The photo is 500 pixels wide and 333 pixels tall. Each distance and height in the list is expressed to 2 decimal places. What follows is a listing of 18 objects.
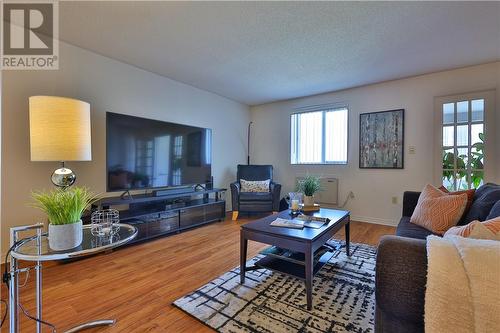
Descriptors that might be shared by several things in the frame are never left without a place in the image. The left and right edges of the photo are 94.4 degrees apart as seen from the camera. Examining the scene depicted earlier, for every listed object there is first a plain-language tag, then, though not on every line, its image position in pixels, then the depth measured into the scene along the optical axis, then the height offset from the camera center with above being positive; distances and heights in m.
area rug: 1.38 -0.94
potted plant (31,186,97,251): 1.12 -0.26
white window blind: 4.17 +0.55
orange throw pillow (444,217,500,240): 0.91 -0.26
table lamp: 1.39 +0.22
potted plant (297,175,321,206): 2.39 -0.25
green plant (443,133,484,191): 3.09 +0.00
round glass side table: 1.03 -0.42
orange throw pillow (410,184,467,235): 1.78 -0.36
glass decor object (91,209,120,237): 1.38 -0.37
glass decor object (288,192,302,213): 2.35 -0.38
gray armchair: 3.96 -0.60
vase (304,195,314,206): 2.45 -0.38
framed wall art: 3.61 +0.42
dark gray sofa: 0.84 -0.44
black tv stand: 2.73 -0.63
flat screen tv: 2.72 +0.15
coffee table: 1.53 -0.55
